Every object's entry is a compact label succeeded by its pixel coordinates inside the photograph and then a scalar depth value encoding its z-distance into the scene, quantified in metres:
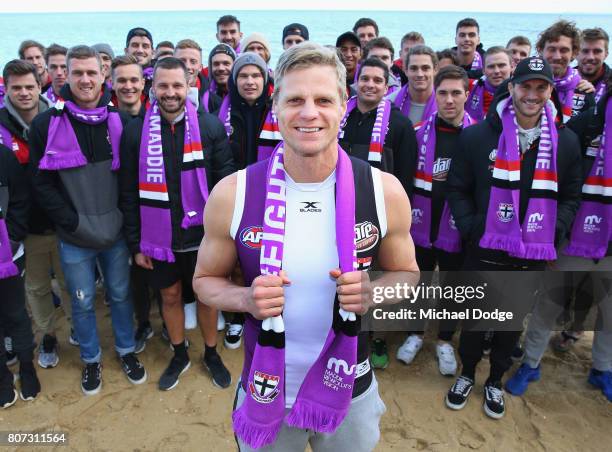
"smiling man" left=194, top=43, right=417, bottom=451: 1.67
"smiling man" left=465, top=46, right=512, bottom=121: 4.96
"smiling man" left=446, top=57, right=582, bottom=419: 3.10
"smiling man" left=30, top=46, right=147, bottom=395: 3.34
